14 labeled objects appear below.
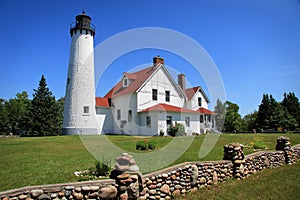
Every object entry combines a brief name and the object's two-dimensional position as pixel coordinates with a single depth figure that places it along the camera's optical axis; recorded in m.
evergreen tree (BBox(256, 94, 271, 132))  41.97
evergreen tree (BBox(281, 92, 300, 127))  46.09
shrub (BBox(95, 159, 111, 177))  6.15
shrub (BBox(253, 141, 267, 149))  12.41
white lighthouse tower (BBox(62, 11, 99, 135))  24.09
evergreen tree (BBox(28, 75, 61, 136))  31.70
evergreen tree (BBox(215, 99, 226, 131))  34.81
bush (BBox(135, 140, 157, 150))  11.45
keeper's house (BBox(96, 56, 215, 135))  23.56
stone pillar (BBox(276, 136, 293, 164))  10.36
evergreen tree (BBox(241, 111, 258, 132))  47.93
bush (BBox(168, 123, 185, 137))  22.83
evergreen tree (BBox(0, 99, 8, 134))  41.84
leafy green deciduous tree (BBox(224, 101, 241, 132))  46.02
